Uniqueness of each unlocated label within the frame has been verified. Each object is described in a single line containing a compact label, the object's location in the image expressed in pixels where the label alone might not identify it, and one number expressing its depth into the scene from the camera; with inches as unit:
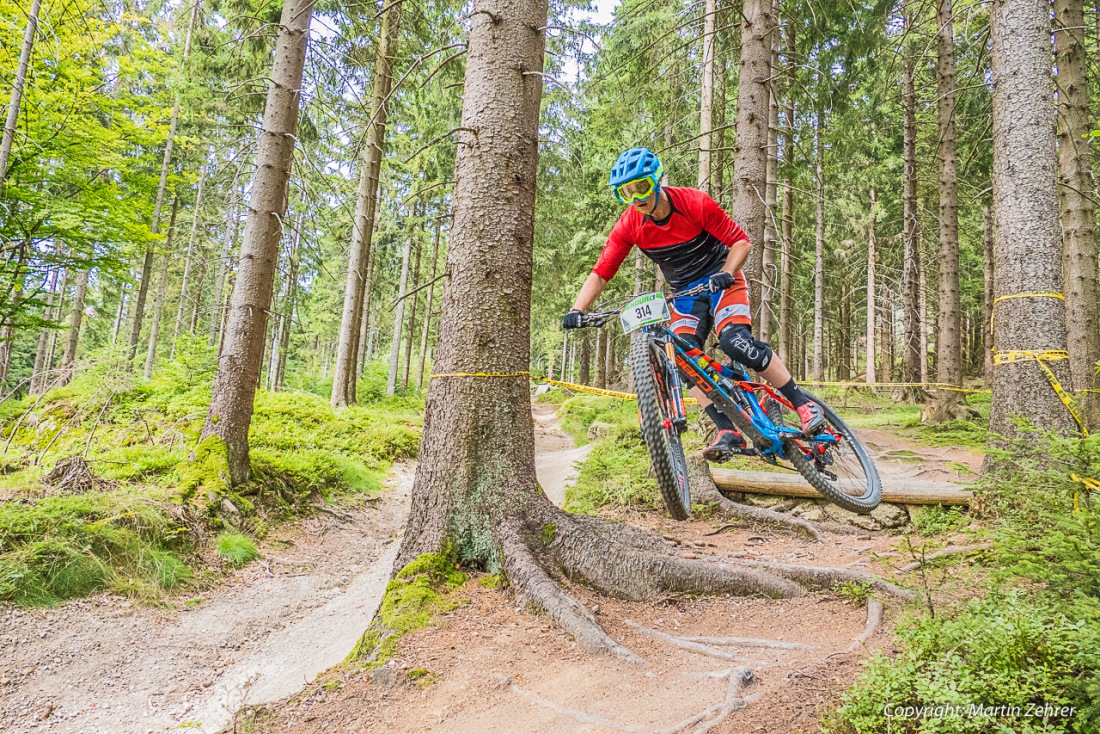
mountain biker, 151.0
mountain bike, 138.9
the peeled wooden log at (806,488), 208.5
